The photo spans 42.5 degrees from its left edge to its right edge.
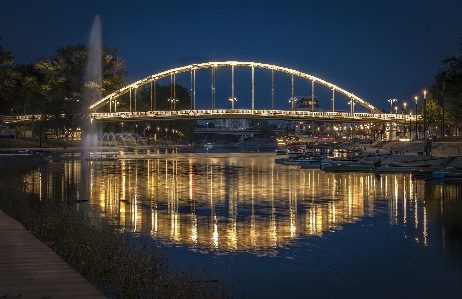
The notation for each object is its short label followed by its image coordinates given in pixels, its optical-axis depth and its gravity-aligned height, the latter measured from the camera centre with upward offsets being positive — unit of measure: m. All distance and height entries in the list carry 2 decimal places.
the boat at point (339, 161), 59.67 -1.72
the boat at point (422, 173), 45.35 -2.32
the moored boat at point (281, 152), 93.28 -1.06
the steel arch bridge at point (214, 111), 111.94 +6.98
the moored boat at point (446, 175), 43.50 -2.35
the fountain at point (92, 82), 111.36 +12.51
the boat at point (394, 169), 52.84 -2.26
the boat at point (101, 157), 73.12 -1.21
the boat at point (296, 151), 79.57 -0.87
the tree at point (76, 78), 107.44 +13.43
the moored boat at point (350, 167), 53.60 -2.08
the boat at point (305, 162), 61.91 -1.84
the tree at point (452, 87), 65.81 +6.75
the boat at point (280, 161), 68.56 -1.81
